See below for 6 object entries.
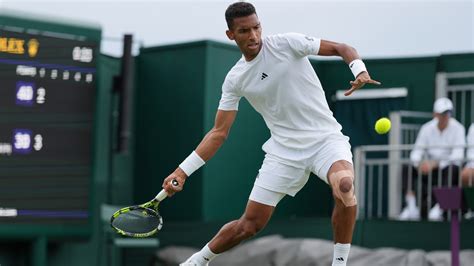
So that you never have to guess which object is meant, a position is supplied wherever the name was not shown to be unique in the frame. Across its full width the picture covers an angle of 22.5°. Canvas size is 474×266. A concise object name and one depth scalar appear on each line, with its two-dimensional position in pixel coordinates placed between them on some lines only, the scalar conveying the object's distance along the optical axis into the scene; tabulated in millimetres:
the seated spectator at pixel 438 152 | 13742
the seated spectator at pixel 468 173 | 13336
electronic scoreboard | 12852
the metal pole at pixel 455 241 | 12133
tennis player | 8109
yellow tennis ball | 8008
